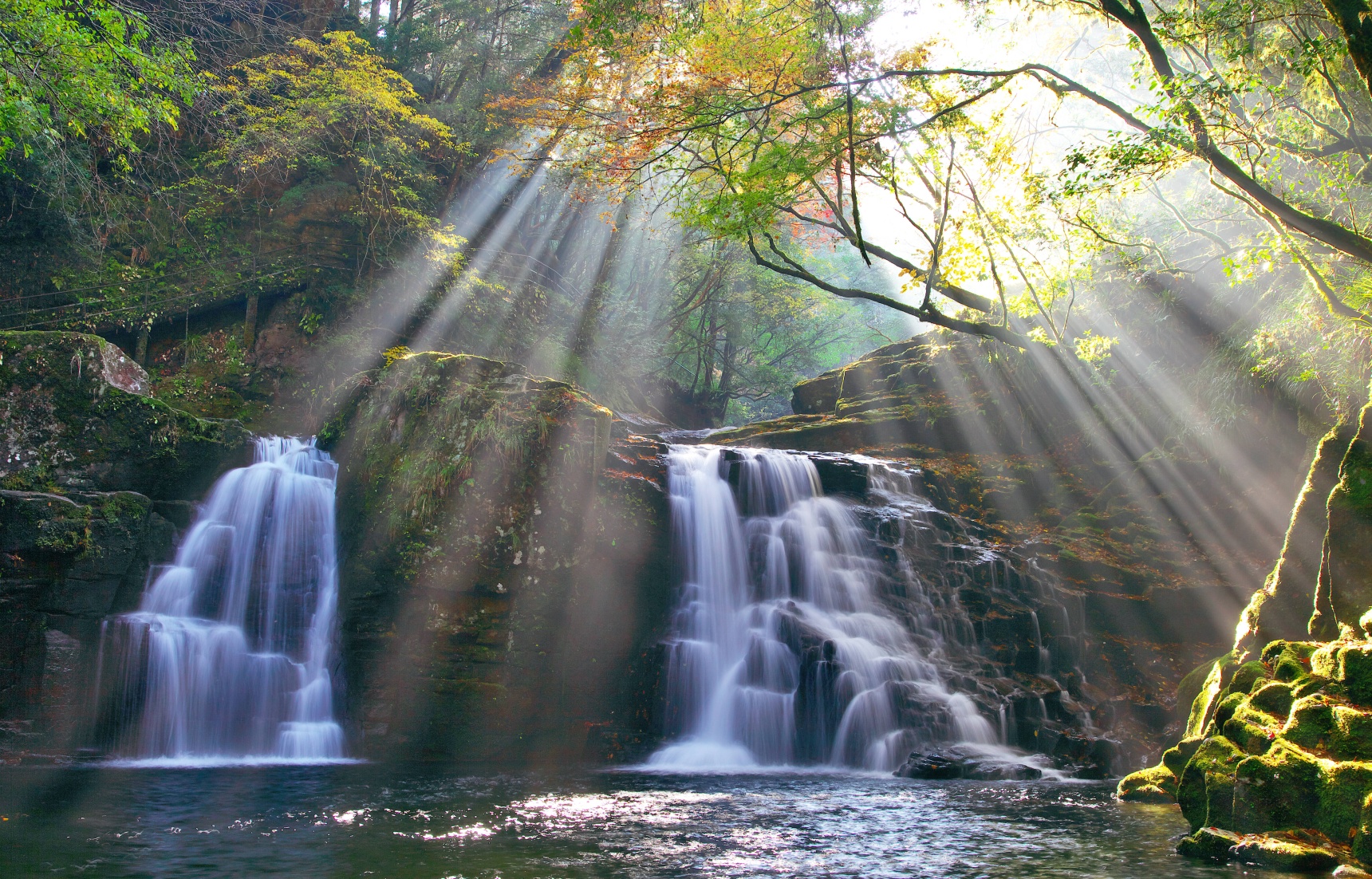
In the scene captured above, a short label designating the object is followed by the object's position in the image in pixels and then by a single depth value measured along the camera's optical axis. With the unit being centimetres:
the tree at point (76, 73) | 937
